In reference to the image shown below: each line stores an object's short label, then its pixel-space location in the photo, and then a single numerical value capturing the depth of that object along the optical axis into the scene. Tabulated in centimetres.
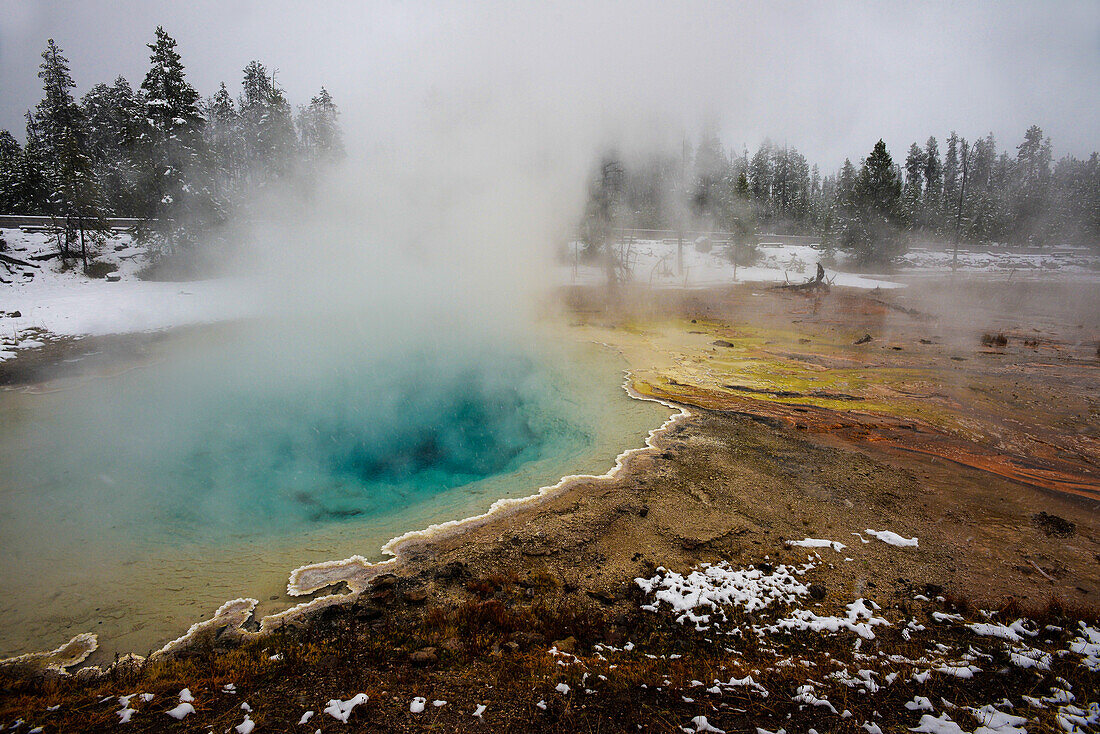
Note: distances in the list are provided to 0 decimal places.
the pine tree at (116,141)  2131
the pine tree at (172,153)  2044
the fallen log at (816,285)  2475
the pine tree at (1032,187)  4450
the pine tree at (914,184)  3717
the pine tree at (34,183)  2589
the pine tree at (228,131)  3262
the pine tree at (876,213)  3084
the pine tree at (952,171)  5430
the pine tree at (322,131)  2422
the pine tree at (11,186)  2606
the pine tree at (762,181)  4462
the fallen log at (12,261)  1795
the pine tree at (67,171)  1953
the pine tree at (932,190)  4575
